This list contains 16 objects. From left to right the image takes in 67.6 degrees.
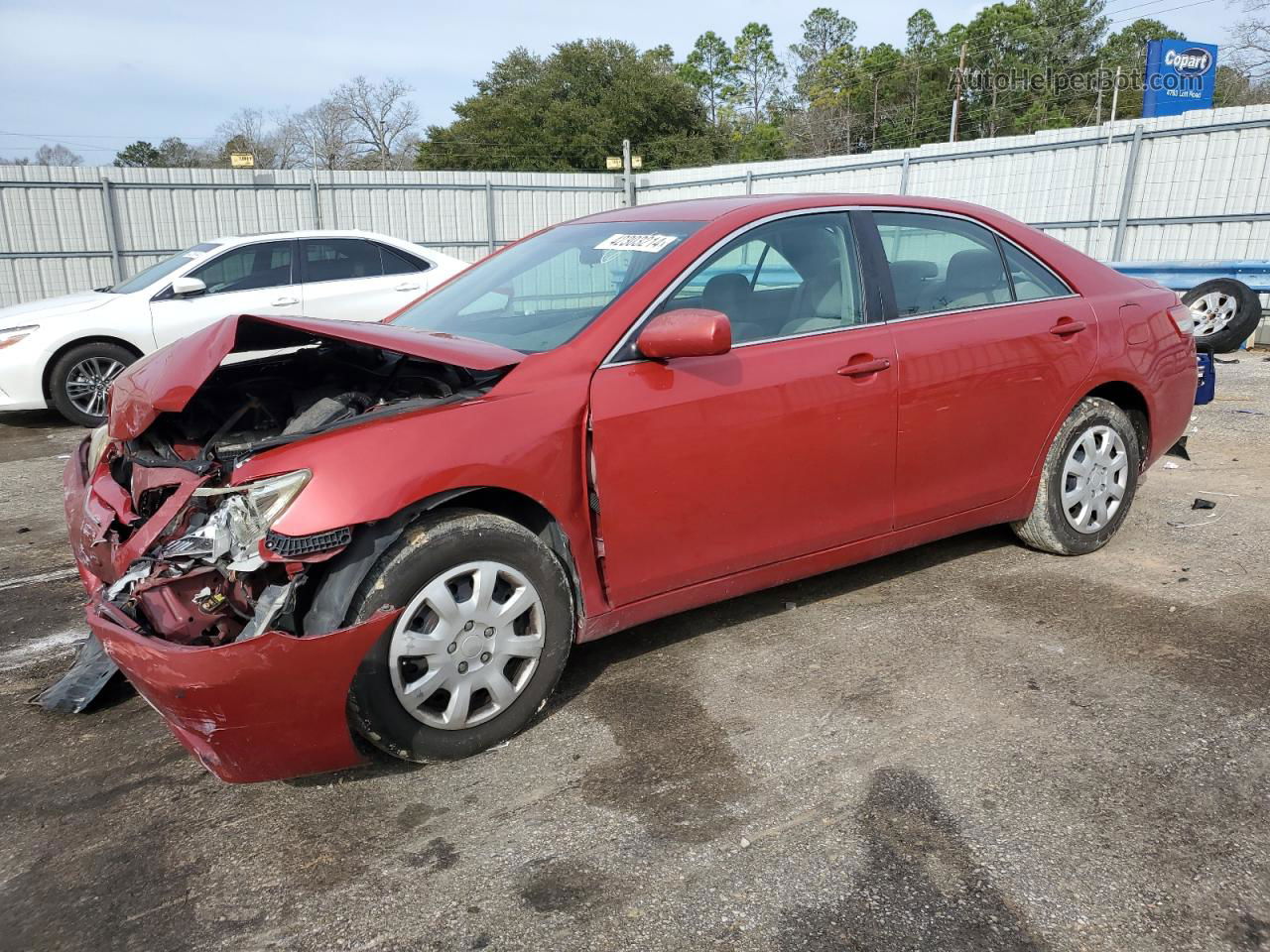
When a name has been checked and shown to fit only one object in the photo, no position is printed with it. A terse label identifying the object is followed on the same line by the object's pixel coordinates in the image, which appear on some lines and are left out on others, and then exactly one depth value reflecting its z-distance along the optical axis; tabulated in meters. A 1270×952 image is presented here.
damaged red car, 2.56
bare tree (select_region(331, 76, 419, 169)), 63.78
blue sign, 20.68
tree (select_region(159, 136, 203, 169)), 65.44
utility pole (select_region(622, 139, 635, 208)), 19.53
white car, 8.05
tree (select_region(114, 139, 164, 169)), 67.81
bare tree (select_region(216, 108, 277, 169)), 60.75
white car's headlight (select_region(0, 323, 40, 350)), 7.95
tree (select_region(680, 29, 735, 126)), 80.06
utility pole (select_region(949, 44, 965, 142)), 56.21
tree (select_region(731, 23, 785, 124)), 79.75
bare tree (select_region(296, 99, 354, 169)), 63.19
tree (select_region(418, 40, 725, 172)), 44.78
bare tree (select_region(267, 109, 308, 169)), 63.50
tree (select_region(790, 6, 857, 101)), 79.75
